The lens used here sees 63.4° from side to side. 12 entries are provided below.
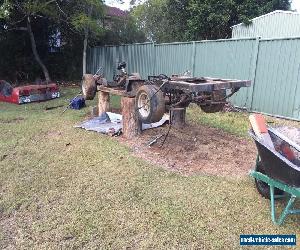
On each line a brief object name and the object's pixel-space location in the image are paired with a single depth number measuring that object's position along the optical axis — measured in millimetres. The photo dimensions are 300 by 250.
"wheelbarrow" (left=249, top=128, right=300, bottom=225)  2511
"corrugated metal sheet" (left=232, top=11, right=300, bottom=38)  10437
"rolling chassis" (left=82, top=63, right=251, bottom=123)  4010
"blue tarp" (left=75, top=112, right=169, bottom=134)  5207
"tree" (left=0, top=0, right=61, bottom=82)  8656
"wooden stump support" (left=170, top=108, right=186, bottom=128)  5205
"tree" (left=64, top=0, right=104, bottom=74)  10077
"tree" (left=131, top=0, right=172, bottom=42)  15365
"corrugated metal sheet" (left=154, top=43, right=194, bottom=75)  8285
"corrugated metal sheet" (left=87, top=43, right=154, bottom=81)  9761
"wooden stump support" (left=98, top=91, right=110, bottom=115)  6001
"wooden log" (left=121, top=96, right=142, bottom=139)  4820
